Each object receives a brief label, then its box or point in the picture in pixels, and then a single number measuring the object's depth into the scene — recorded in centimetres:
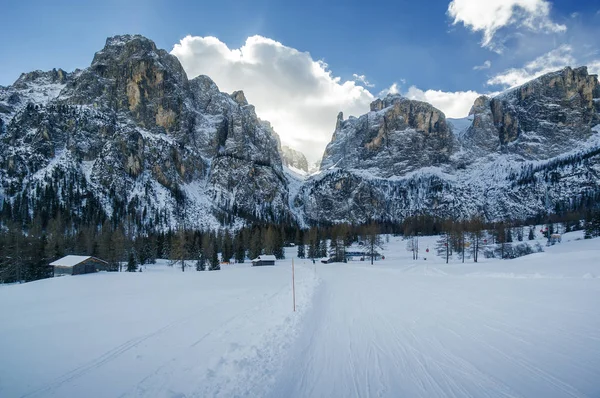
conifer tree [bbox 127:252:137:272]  6047
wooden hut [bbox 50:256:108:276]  4953
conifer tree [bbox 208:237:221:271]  6097
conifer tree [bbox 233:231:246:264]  8062
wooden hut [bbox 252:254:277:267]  7147
